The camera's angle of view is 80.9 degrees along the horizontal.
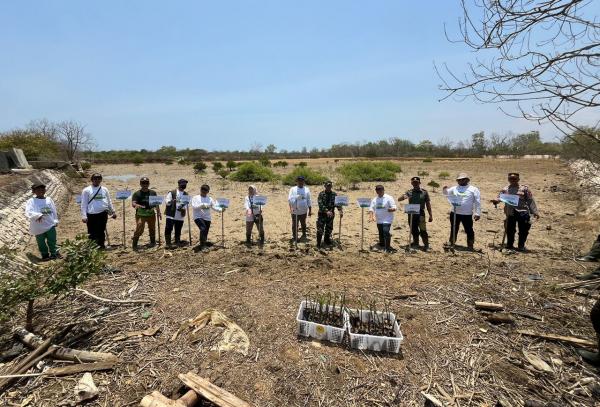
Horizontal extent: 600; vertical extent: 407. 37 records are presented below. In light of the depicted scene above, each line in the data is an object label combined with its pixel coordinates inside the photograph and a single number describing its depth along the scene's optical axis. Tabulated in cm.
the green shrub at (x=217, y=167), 2786
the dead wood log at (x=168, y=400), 296
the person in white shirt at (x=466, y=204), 764
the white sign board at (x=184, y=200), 798
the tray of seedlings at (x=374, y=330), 371
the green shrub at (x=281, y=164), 3569
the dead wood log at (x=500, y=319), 436
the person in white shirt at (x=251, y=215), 813
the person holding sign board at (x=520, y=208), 746
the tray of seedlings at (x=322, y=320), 389
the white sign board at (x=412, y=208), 748
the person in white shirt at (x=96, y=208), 741
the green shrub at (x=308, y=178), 1998
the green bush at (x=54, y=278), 359
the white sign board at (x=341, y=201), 765
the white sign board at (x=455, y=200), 763
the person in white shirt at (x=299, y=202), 816
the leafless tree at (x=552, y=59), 236
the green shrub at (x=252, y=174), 2191
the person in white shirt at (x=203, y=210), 782
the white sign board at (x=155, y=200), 770
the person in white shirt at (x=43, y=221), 677
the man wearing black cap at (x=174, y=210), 798
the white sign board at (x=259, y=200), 769
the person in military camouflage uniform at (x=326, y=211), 797
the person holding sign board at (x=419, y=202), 786
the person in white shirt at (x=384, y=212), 783
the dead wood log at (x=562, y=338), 390
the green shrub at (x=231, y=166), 2906
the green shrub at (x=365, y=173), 2027
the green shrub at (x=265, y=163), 3362
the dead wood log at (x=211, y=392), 300
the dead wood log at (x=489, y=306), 462
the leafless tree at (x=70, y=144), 2850
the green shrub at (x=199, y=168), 2955
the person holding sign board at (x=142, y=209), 784
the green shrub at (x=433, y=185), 1830
